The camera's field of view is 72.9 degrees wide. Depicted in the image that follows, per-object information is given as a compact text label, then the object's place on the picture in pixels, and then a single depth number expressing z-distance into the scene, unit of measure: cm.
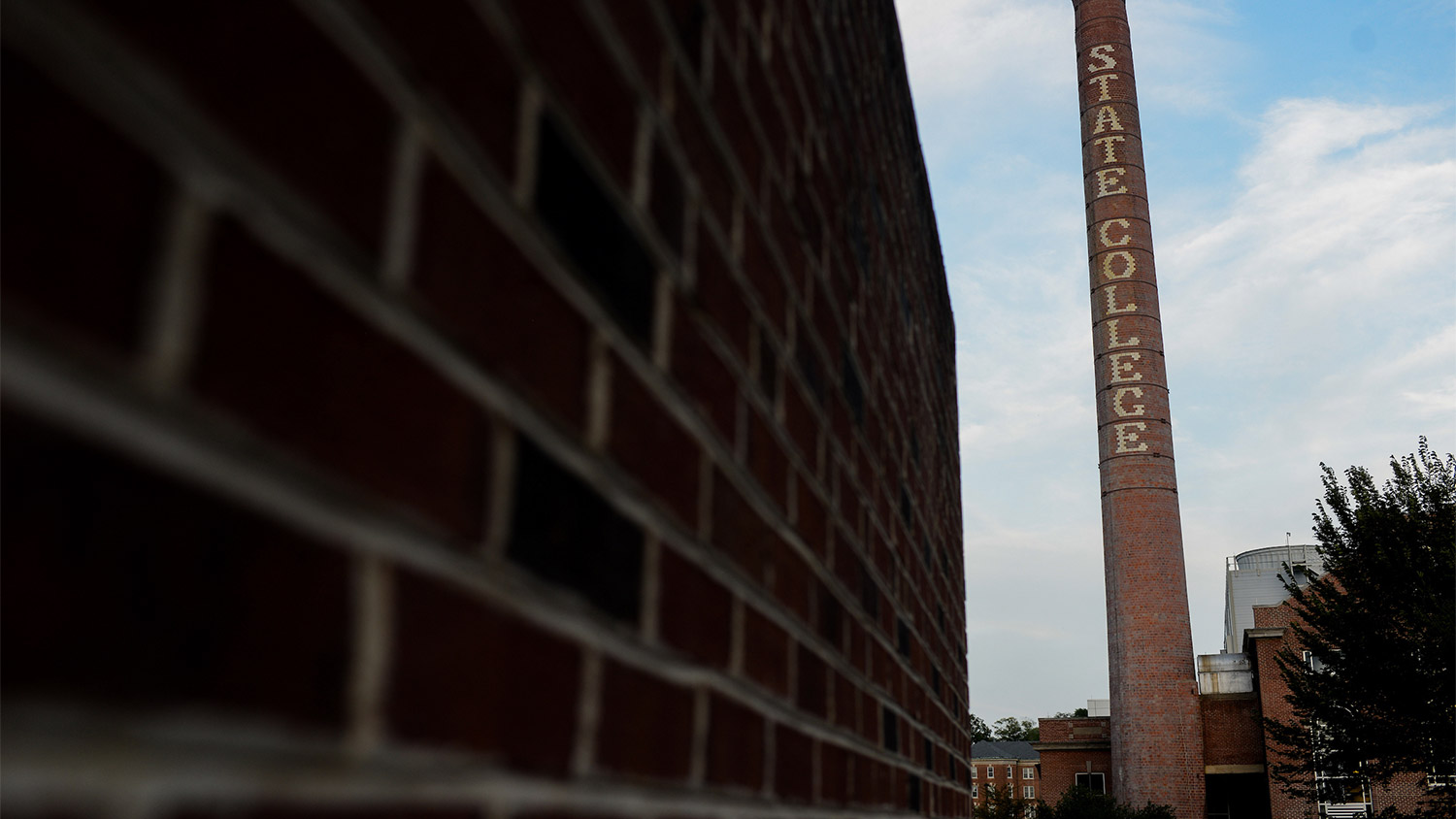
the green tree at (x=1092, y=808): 1969
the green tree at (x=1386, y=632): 1306
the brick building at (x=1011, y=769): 5038
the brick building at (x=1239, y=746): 2042
